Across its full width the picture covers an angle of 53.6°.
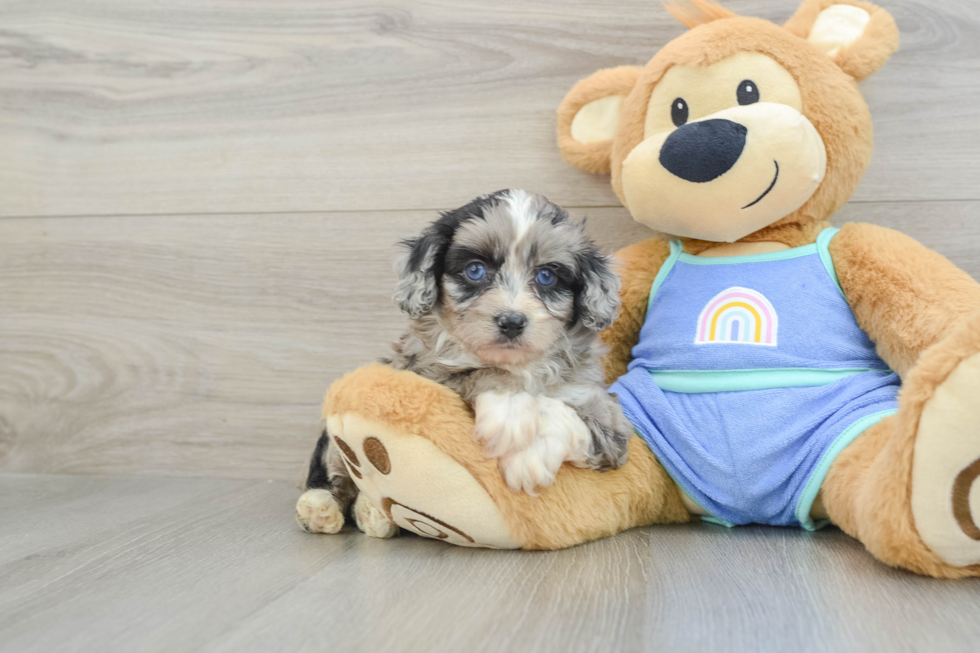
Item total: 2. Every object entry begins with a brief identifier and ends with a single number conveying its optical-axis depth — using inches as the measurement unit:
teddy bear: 20.5
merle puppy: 20.4
